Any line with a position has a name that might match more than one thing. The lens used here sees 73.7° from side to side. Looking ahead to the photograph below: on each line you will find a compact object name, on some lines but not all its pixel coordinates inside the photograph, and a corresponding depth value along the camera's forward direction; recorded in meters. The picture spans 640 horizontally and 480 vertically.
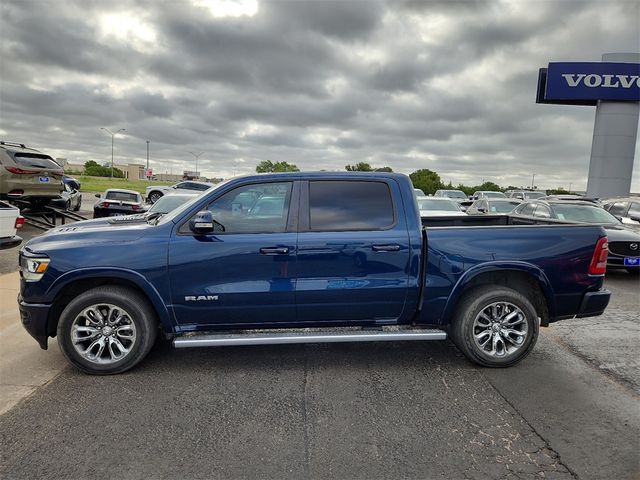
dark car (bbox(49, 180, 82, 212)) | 12.95
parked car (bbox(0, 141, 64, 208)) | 11.38
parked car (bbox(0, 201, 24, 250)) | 7.15
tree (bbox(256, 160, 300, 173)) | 67.90
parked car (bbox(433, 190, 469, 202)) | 27.53
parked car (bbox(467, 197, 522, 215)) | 14.77
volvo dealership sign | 25.19
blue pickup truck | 3.83
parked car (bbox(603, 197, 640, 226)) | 11.24
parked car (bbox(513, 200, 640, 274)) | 8.27
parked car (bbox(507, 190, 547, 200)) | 28.01
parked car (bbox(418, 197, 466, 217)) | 11.83
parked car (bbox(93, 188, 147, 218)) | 15.27
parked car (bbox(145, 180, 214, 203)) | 28.06
